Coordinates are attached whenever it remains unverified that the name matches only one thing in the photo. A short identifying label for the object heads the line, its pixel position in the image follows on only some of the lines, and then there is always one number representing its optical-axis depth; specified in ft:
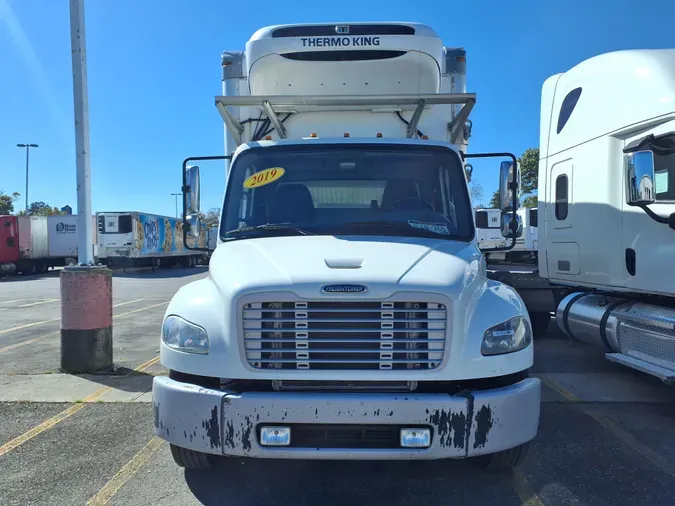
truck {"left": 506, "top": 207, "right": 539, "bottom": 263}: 69.02
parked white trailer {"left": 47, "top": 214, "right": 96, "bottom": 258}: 97.19
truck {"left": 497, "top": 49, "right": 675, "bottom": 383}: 16.53
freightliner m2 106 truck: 9.88
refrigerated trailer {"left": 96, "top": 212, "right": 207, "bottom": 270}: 89.76
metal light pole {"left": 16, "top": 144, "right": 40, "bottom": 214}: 164.04
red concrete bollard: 19.65
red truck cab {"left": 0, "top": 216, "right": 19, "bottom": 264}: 86.43
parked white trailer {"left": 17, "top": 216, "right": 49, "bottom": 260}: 90.07
